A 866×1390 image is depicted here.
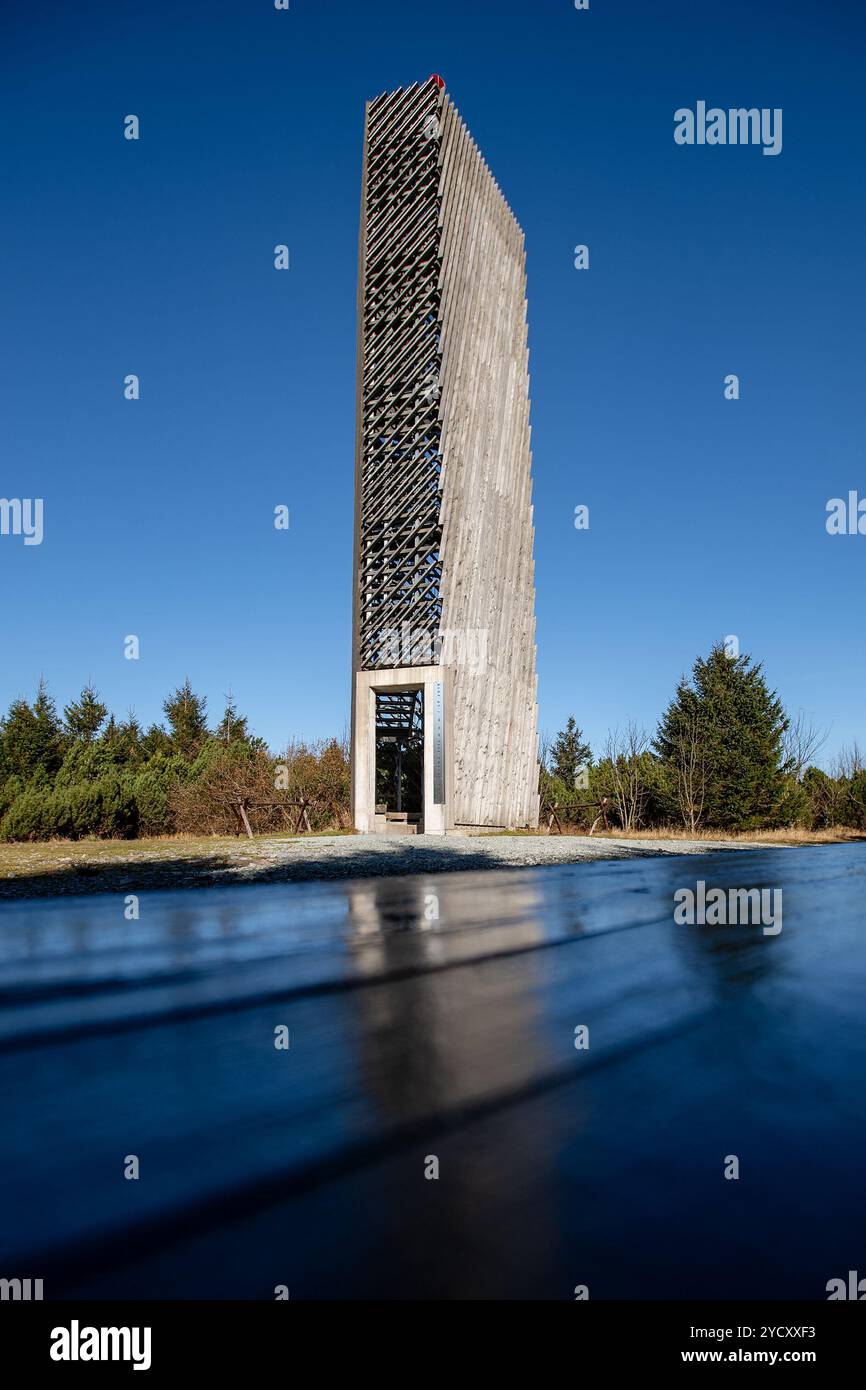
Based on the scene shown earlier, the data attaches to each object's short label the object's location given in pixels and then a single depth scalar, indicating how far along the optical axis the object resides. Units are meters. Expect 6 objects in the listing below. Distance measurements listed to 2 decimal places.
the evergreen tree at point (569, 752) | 58.16
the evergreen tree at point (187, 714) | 47.12
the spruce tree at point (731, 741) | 32.41
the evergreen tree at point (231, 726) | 41.72
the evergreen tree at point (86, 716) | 42.74
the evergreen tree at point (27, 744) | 32.81
